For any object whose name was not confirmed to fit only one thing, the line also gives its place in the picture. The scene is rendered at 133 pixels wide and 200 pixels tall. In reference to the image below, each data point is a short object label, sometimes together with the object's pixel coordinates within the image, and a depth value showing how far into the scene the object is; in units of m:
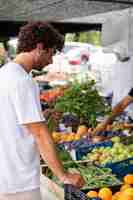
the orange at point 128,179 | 3.11
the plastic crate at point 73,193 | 2.49
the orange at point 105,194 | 2.85
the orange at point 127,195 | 2.78
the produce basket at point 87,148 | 3.92
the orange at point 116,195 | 2.88
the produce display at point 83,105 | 5.11
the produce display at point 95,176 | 3.07
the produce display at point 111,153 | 3.73
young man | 2.33
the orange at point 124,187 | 2.98
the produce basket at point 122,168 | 3.38
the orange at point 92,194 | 2.82
